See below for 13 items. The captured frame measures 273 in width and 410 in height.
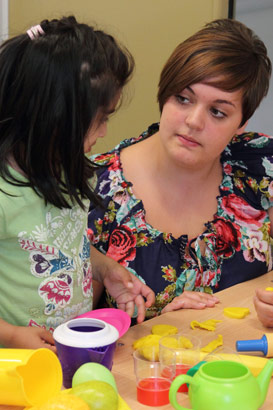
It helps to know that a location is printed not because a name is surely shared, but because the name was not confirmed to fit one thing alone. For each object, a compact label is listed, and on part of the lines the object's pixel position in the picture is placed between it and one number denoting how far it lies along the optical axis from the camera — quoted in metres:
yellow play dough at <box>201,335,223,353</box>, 1.55
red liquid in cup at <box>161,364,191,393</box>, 1.44
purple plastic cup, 1.41
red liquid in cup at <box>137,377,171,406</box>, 1.43
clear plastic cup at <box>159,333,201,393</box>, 1.45
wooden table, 1.46
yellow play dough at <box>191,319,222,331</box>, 1.65
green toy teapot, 1.37
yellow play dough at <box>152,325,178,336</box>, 1.62
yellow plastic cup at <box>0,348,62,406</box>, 1.38
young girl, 1.53
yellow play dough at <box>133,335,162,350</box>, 1.56
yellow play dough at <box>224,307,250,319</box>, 1.71
